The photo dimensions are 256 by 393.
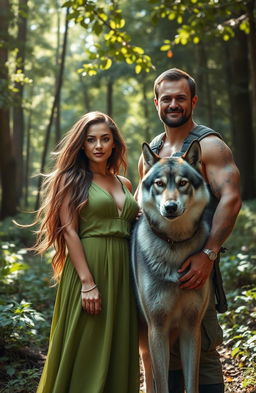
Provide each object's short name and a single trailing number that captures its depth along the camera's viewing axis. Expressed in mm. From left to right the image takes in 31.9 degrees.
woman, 3383
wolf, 3229
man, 3311
